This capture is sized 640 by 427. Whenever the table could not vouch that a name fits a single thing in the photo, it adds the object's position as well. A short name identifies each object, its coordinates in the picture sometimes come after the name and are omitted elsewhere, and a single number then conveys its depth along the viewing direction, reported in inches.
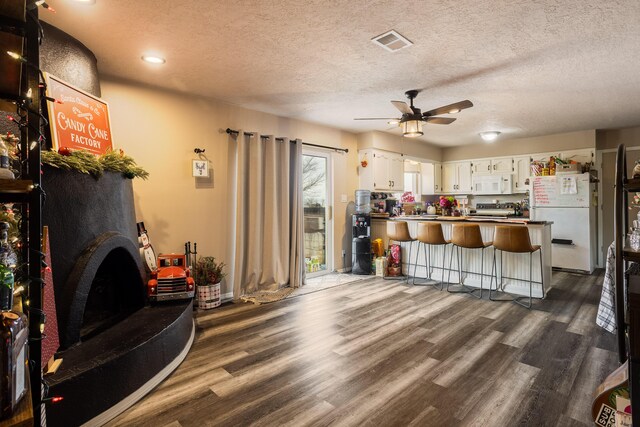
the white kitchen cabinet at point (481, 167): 272.5
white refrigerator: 211.0
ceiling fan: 132.9
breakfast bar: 161.6
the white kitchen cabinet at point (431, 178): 294.2
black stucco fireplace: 68.9
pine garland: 76.0
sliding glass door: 210.2
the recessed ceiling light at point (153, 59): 110.2
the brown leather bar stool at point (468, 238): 160.6
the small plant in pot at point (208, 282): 143.9
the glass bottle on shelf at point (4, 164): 32.8
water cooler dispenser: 214.1
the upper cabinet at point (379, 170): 224.7
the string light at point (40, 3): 33.0
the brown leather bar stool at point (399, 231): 191.9
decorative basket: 143.5
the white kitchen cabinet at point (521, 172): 251.3
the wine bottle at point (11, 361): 27.1
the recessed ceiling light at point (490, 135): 219.3
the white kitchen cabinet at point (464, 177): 285.1
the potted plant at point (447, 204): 225.5
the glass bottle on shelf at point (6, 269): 29.8
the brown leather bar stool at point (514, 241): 144.6
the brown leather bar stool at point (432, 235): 176.2
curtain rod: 161.2
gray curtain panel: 163.3
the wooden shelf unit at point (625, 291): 39.3
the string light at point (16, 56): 30.9
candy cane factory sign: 89.5
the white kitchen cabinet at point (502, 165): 260.0
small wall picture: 147.5
